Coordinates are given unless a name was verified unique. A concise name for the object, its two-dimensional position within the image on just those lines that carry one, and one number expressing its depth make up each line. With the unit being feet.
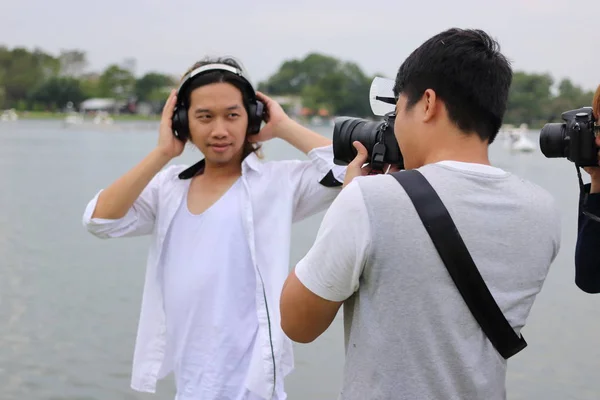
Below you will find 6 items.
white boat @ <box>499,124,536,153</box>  133.90
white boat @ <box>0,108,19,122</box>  280.51
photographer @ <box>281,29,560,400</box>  4.59
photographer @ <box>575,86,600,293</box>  6.86
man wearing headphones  7.59
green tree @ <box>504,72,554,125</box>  163.32
